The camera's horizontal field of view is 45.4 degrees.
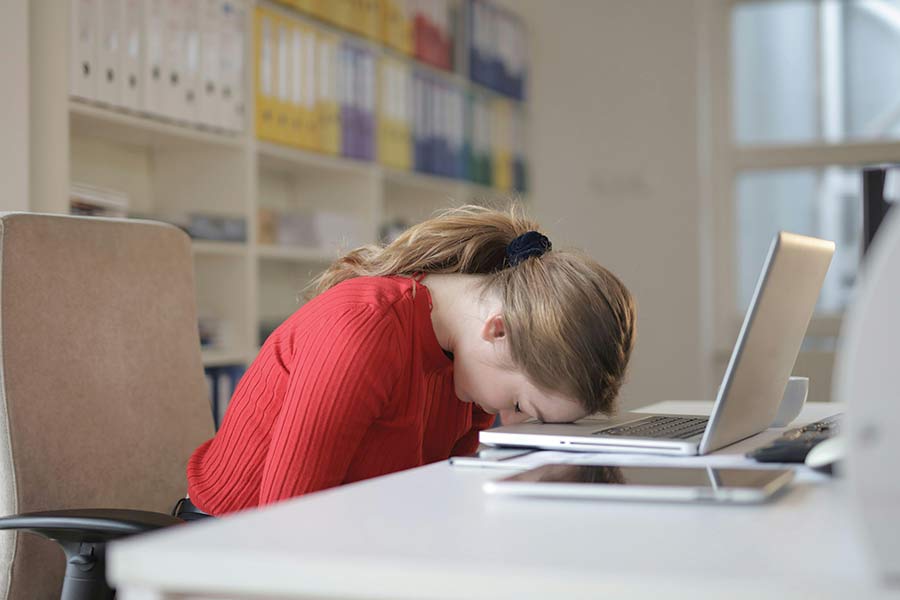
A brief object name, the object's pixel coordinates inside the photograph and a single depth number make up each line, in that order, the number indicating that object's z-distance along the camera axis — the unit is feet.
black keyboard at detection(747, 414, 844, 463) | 3.19
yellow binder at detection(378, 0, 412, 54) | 12.16
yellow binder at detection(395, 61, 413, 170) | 12.37
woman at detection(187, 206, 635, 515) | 3.66
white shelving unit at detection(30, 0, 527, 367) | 8.12
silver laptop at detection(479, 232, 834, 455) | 3.22
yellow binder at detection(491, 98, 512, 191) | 14.97
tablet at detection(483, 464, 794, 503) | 2.51
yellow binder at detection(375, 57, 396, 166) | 12.02
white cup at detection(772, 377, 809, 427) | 4.55
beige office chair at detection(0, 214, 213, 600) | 4.27
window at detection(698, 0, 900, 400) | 15.43
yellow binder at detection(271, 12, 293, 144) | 10.15
